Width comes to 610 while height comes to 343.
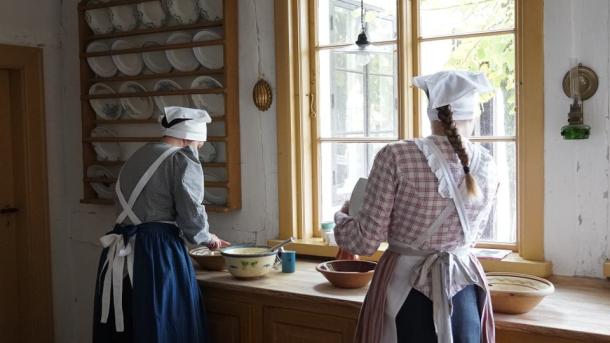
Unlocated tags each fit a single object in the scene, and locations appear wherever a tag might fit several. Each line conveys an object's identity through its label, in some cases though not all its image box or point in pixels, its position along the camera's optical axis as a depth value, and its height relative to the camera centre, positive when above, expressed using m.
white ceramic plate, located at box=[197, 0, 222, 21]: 3.74 +0.71
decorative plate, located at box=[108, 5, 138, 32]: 4.09 +0.74
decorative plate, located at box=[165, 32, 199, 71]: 3.83 +0.49
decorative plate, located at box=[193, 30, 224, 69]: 3.72 +0.49
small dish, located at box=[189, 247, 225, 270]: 3.45 -0.52
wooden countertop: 2.41 -0.58
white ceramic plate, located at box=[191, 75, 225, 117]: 3.76 +0.26
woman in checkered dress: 2.24 -0.24
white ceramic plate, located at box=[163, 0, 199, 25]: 3.83 +0.73
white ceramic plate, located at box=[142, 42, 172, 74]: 3.96 +0.48
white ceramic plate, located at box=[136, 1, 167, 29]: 3.95 +0.73
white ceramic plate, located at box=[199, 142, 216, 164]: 3.80 -0.02
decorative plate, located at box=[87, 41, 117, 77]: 4.16 +0.50
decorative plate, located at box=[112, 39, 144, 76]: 4.04 +0.50
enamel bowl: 3.20 -0.50
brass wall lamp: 2.78 +0.19
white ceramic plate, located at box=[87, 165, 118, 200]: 4.23 -0.18
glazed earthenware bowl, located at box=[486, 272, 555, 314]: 2.52 -0.52
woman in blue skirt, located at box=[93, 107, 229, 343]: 3.09 -0.40
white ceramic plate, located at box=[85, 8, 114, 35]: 4.17 +0.74
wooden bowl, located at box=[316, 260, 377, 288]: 2.96 -0.51
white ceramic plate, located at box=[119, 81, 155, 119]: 4.05 +0.26
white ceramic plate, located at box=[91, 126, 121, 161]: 4.21 +0.02
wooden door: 4.17 -0.44
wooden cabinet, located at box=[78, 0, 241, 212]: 3.69 +0.34
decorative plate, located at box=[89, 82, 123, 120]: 4.18 +0.26
